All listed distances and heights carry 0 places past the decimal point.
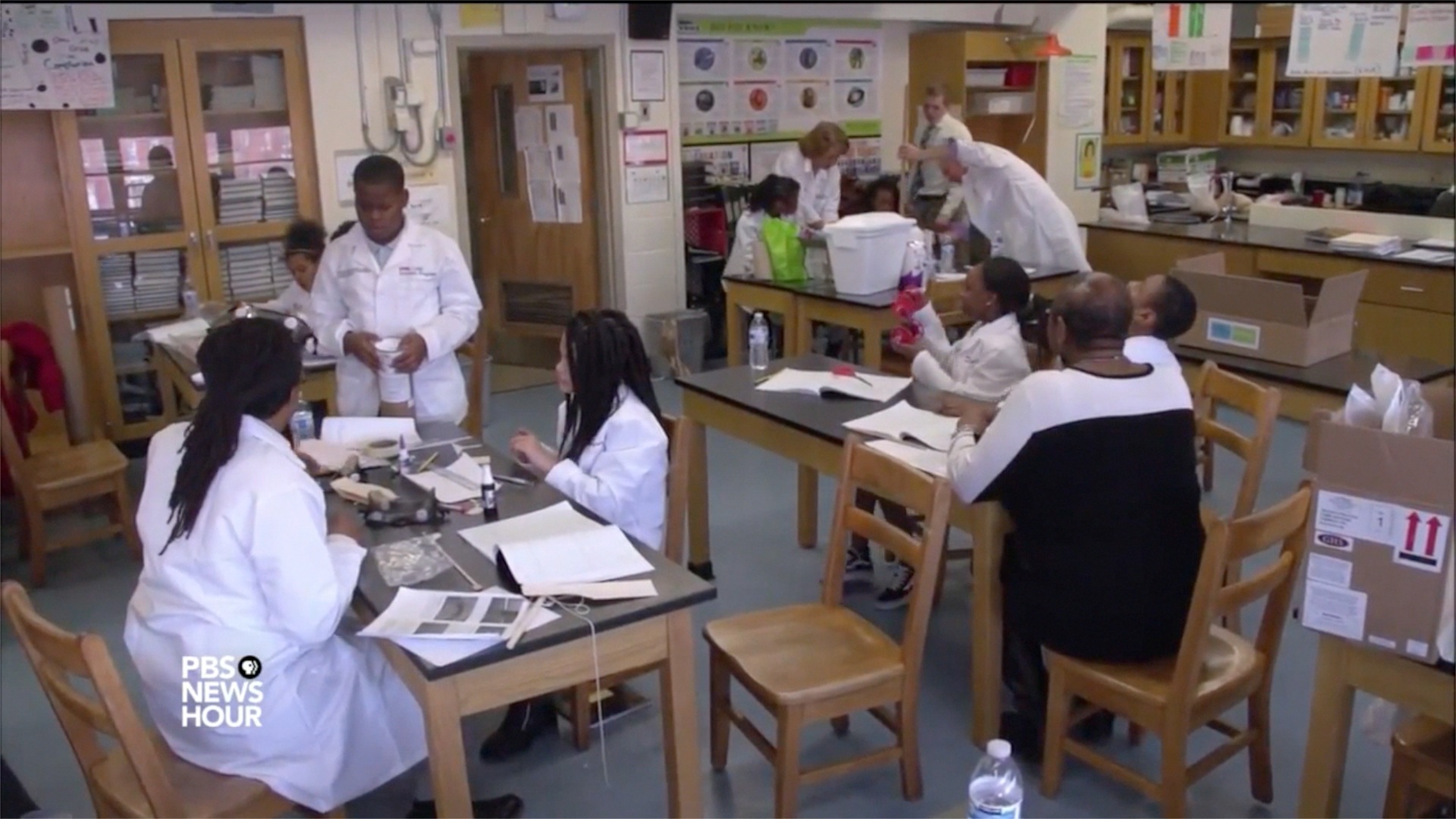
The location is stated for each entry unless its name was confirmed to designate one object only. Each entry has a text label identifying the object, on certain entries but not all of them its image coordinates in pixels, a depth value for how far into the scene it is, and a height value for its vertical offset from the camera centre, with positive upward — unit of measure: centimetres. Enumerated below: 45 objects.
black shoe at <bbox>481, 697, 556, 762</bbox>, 277 -134
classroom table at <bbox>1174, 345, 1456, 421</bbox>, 366 -75
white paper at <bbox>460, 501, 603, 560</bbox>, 234 -74
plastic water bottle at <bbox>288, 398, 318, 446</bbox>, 316 -71
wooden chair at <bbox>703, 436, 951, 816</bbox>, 233 -103
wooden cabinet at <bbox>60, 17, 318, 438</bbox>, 507 -9
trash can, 623 -98
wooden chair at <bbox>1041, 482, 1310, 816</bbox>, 218 -105
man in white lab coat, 504 -28
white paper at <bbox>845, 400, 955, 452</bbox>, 287 -69
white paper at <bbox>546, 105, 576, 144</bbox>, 626 +14
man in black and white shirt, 233 -67
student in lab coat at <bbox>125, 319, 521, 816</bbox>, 198 -70
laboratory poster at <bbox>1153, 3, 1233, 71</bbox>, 551 +46
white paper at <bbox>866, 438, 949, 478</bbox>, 270 -71
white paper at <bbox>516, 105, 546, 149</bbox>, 642 +13
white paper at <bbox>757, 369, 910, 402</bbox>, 330 -67
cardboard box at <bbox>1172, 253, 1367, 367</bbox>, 388 -60
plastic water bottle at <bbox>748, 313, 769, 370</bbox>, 377 -63
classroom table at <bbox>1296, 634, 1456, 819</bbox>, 180 -86
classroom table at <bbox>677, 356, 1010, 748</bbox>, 265 -79
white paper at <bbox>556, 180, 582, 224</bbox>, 636 -28
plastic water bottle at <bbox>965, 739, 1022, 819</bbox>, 150 -84
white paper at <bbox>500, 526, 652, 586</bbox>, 215 -74
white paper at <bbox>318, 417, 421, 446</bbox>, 301 -69
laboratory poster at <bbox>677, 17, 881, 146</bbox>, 687 +40
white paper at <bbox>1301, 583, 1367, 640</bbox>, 178 -71
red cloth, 418 -72
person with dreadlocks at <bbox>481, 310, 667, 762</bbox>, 265 -64
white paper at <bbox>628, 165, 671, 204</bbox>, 629 -19
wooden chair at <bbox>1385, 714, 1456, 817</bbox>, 196 -104
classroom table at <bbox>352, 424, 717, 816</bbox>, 193 -85
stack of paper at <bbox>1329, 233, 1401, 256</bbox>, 521 -48
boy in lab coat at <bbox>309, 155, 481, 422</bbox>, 346 -44
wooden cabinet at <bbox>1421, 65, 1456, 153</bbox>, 741 +14
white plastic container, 488 -43
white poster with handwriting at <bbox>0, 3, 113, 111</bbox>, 468 +40
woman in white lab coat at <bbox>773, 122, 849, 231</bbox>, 627 -12
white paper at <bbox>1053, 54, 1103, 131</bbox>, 788 +32
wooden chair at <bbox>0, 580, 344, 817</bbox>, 179 -94
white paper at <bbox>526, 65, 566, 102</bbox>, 627 +35
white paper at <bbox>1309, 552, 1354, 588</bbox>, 177 -64
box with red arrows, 164 -56
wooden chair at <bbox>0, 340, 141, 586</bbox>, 377 -102
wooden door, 629 -22
